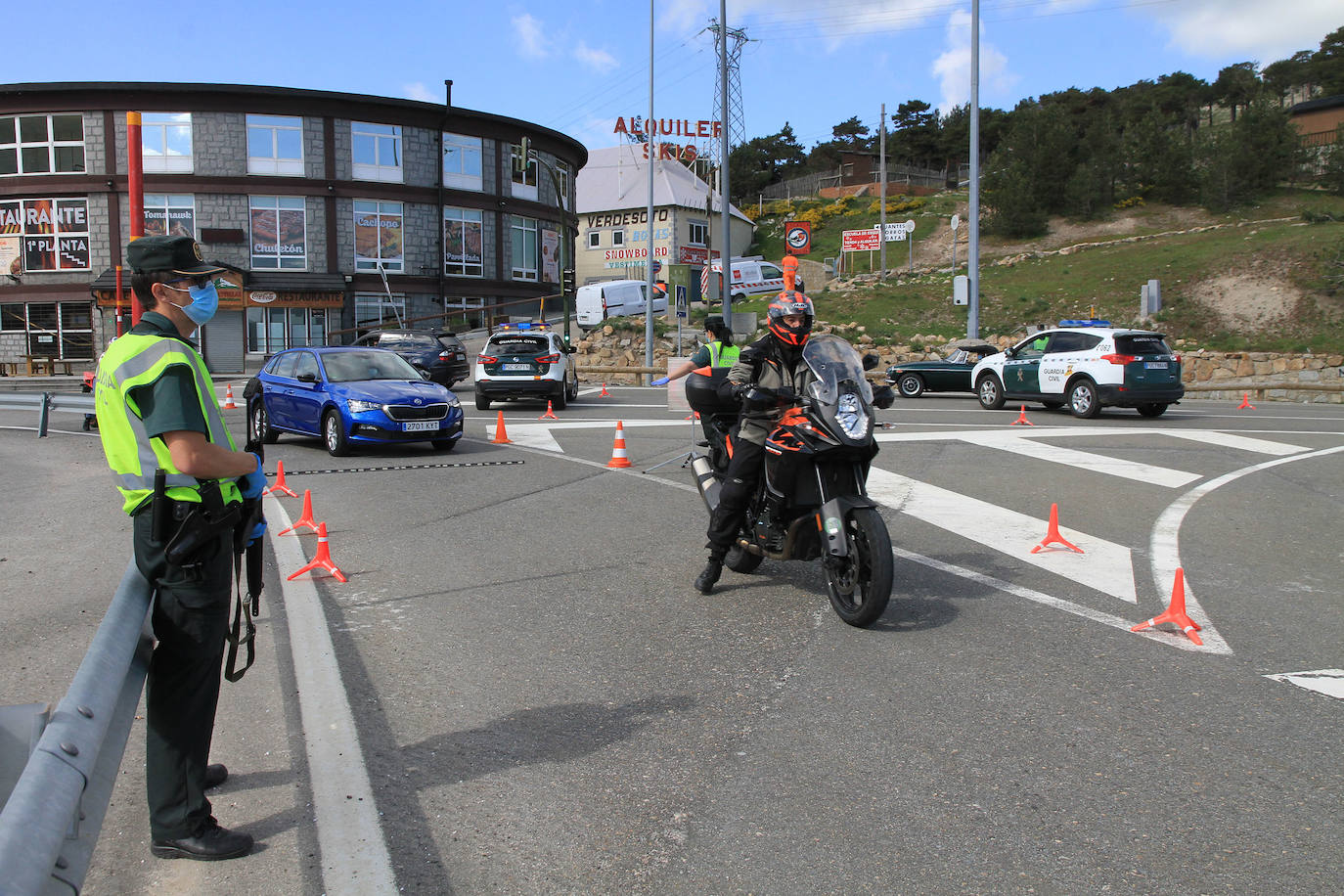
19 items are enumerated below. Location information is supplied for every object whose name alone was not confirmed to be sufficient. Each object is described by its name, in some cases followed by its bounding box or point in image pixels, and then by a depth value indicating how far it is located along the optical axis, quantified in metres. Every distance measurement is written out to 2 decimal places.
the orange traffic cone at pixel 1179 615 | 5.75
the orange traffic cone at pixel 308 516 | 8.51
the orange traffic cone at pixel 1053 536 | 7.85
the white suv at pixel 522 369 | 20.83
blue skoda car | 13.66
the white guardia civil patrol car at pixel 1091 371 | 18.19
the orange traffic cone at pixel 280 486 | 10.55
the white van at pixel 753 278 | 52.50
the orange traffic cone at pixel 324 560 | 7.11
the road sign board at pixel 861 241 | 47.09
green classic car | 25.00
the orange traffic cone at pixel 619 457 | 12.42
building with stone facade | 43.41
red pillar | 12.50
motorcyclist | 6.16
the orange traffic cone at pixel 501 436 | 15.16
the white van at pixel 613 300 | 48.09
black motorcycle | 5.71
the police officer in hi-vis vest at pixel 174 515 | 3.24
